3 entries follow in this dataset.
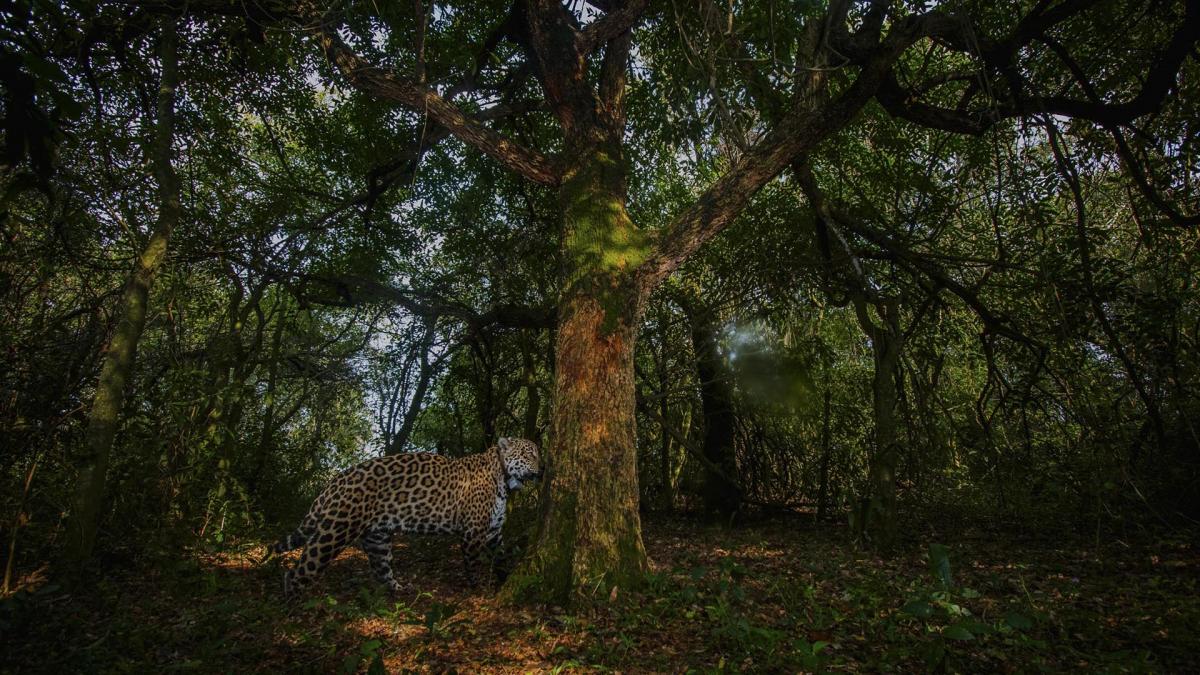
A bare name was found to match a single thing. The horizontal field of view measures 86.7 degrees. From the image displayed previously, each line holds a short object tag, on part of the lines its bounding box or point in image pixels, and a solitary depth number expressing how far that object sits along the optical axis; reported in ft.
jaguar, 19.11
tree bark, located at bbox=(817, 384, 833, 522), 31.68
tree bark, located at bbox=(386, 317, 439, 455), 31.22
